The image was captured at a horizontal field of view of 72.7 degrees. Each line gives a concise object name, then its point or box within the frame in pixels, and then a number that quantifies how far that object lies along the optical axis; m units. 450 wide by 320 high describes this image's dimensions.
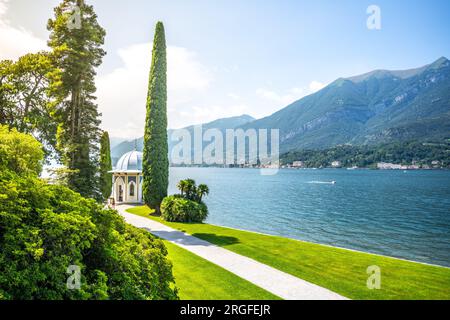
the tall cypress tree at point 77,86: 16.98
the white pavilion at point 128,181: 36.28
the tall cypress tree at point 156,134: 26.19
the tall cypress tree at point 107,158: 33.41
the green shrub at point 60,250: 3.68
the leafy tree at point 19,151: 5.69
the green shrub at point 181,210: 23.55
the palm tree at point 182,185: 25.05
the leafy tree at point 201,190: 24.63
